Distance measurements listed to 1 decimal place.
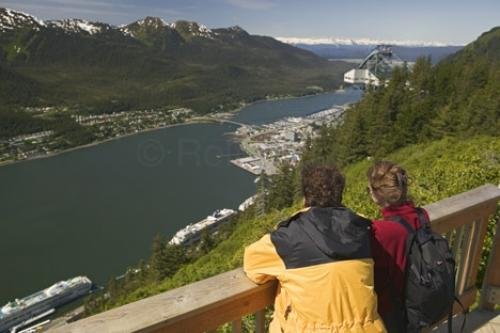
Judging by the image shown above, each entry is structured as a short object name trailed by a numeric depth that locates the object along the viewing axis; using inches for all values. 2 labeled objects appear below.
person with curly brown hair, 46.5
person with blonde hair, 56.6
